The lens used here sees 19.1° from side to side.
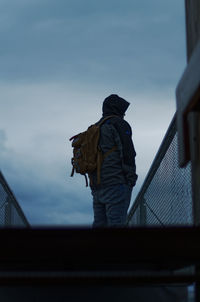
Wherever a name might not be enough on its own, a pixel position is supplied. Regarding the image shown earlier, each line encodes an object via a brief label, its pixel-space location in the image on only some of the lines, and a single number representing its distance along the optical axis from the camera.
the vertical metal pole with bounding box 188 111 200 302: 2.92
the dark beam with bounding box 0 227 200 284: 2.84
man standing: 5.45
